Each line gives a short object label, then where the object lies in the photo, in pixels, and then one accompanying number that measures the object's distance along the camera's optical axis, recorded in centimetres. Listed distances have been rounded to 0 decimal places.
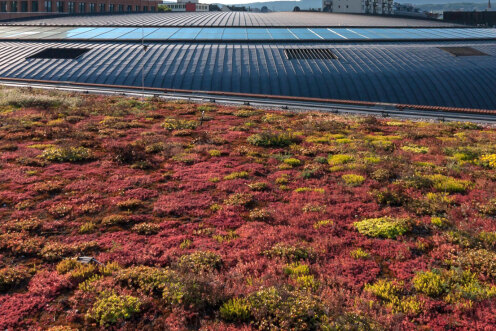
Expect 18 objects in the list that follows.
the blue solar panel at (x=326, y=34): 5632
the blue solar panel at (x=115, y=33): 5744
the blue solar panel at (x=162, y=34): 5550
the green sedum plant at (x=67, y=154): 2094
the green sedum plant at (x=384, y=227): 1374
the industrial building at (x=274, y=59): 4156
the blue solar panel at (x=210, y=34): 5497
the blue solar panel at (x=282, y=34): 5512
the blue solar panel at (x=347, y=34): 5644
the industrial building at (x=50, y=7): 10650
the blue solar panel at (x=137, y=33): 5668
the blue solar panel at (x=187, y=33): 5517
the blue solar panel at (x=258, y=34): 5506
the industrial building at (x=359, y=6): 17275
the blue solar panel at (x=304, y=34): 5563
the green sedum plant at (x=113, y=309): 944
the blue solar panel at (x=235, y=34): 5434
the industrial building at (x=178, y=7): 19250
